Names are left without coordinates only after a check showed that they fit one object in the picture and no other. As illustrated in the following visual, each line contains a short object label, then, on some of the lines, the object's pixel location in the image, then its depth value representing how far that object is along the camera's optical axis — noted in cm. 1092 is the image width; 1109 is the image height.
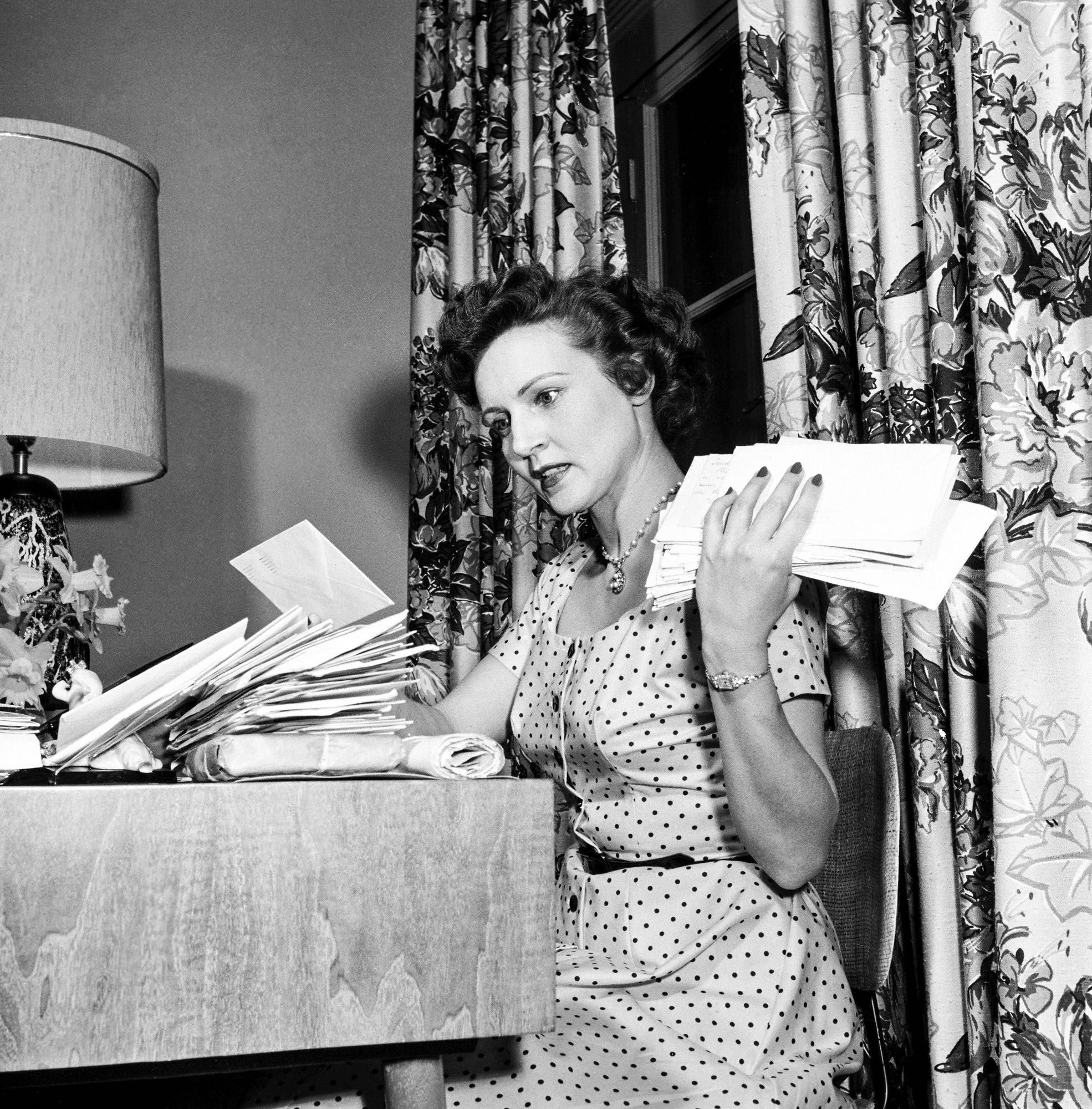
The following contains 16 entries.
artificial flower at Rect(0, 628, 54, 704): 101
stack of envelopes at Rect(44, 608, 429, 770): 79
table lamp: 163
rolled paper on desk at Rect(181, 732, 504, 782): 73
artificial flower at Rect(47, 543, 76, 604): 147
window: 237
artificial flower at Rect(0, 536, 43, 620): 116
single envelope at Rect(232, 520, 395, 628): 130
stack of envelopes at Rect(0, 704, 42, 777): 82
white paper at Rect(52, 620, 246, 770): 76
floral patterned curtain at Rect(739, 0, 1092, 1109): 109
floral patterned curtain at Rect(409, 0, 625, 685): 231
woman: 106
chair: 120
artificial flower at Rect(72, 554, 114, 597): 147
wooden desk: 64
